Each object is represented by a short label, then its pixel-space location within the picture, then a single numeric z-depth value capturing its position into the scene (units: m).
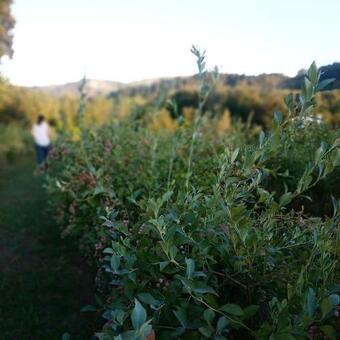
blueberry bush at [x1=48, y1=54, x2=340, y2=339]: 1.50
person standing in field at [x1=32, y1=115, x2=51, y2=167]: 11.95
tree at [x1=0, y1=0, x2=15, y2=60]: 13.56
